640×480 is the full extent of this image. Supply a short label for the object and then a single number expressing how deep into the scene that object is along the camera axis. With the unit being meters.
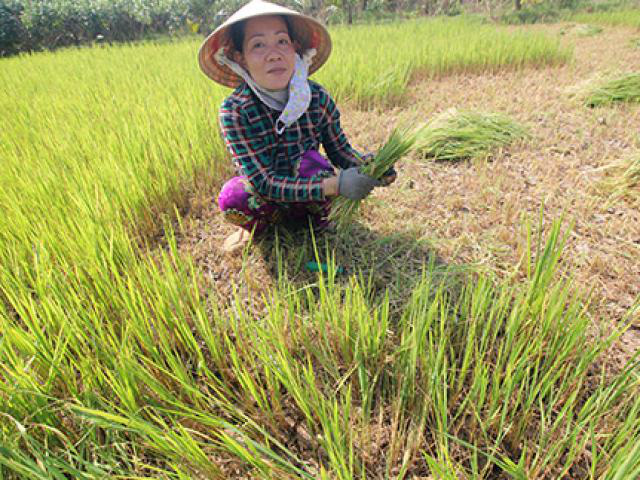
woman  1.14
